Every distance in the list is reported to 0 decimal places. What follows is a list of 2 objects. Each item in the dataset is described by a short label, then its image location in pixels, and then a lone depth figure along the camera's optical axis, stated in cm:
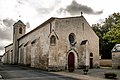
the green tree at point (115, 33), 977
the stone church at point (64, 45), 1422
